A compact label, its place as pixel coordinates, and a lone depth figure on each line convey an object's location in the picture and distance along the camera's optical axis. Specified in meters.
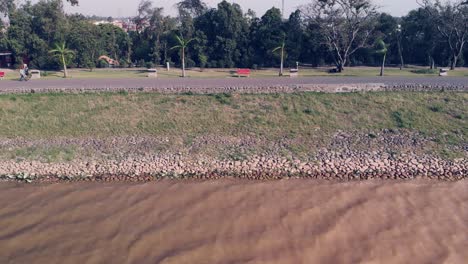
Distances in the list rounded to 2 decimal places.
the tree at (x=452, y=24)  37.03
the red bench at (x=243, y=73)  31.89
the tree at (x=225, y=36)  40.38
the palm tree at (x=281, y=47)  33.60
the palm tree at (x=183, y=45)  31.55
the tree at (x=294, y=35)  40.19
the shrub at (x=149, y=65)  39.07
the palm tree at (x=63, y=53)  30.98
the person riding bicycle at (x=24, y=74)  27.83
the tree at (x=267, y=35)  40.03
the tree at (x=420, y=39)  40.34
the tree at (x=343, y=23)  36.56
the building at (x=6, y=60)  38.84
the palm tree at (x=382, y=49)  31.98
